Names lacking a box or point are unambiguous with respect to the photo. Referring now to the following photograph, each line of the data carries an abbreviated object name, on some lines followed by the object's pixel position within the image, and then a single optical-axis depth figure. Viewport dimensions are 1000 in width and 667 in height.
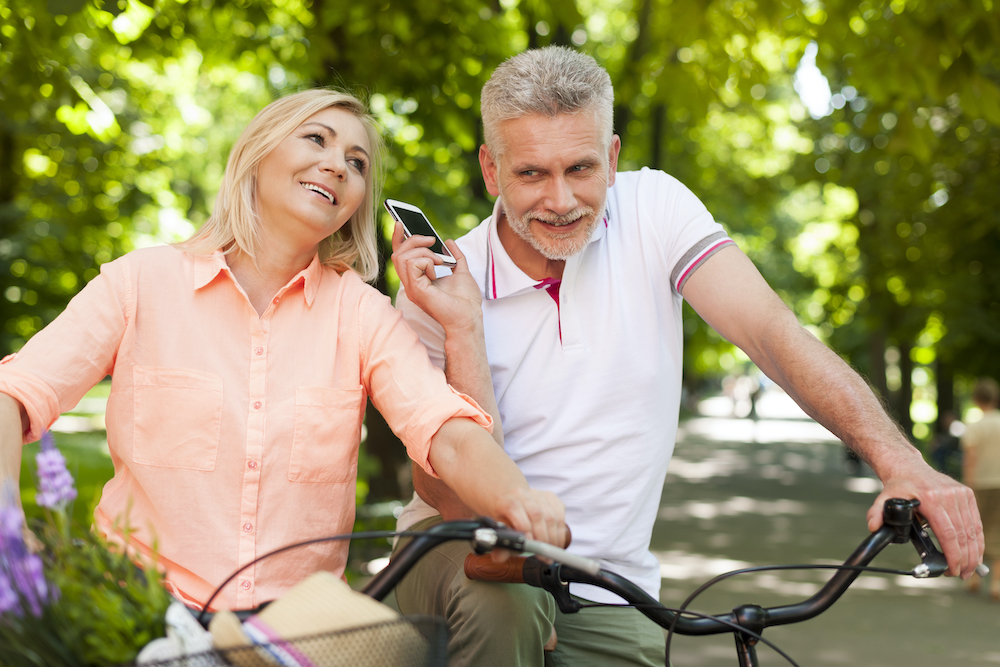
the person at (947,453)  14.28
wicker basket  1.18
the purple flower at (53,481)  1.32
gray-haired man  2.41
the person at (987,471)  8.62
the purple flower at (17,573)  1.16
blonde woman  2.14
